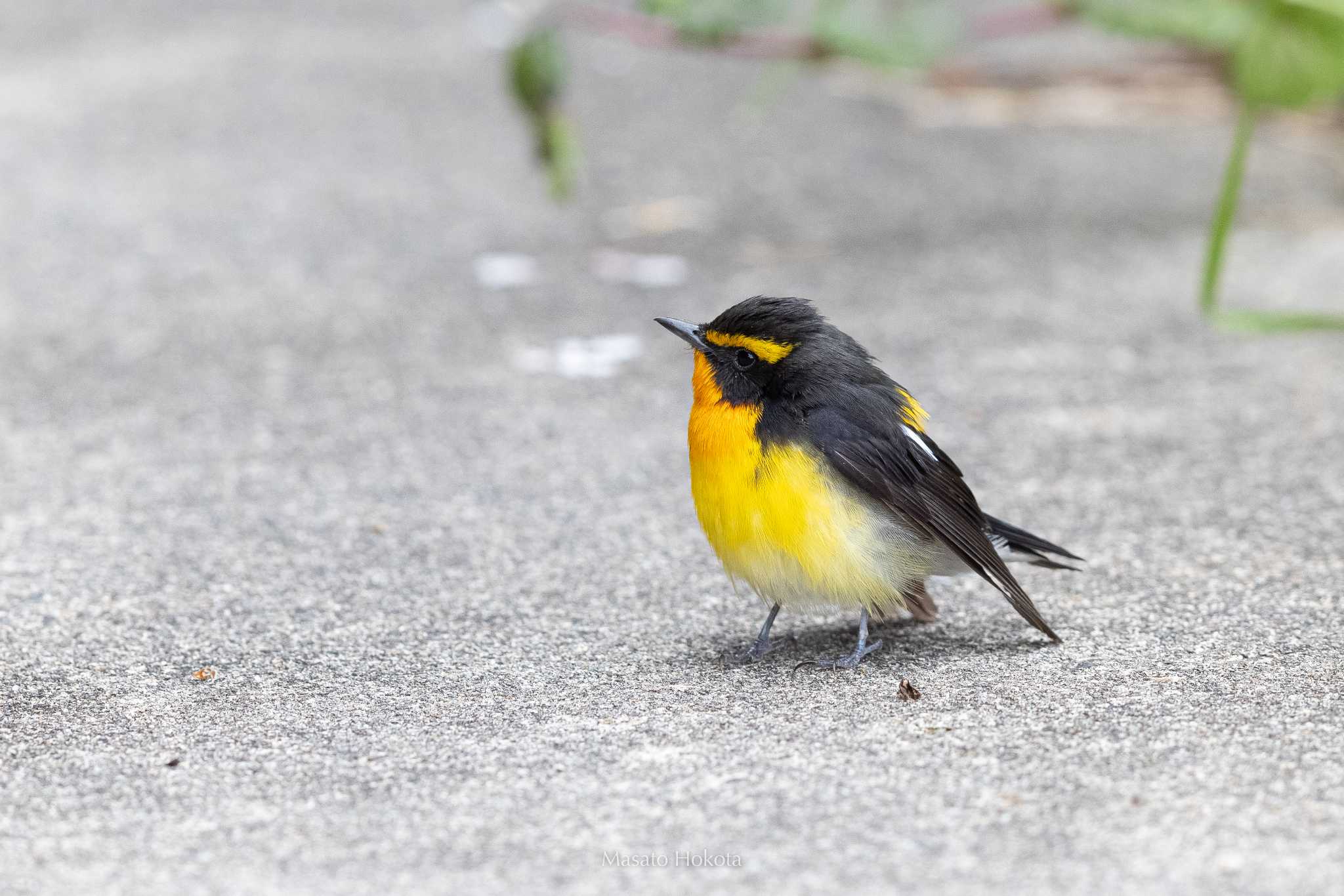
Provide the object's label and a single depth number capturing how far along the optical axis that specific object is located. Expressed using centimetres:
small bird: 623
